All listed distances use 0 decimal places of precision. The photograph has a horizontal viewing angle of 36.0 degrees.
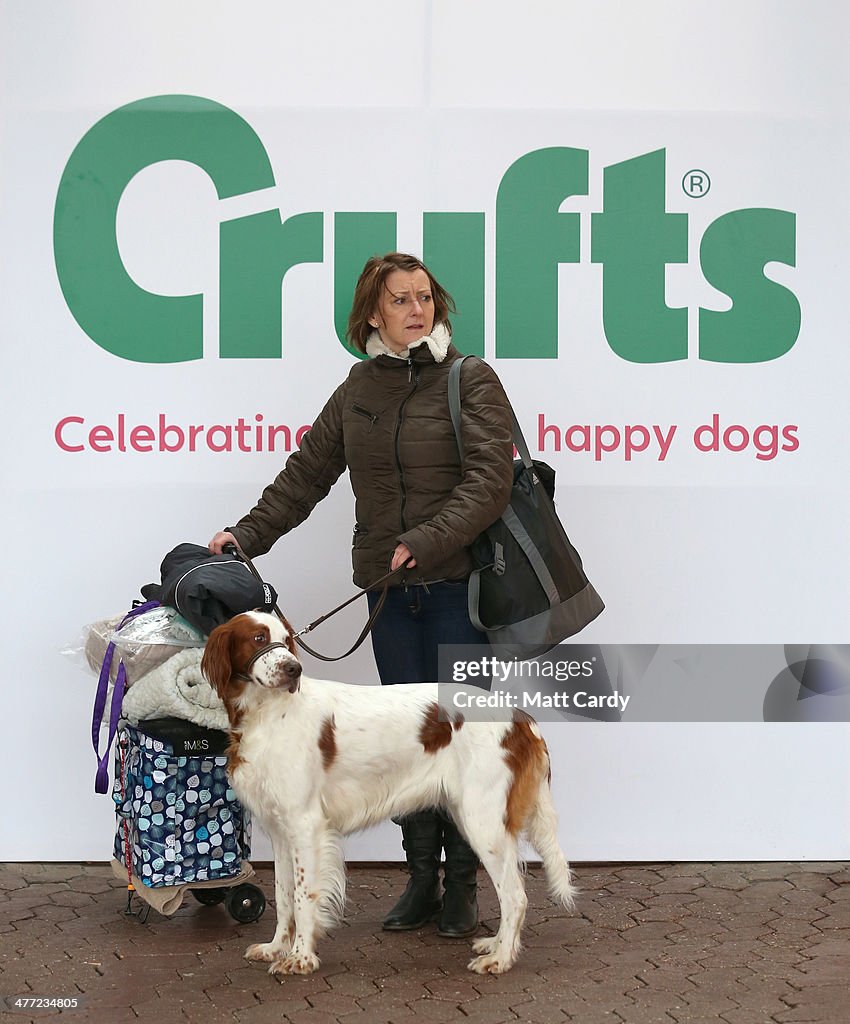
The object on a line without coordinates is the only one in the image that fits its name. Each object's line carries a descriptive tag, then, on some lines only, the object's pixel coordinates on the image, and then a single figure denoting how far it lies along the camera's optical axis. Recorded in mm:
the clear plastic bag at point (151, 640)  4531
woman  4465
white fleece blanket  4418
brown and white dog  4148
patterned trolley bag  4535
